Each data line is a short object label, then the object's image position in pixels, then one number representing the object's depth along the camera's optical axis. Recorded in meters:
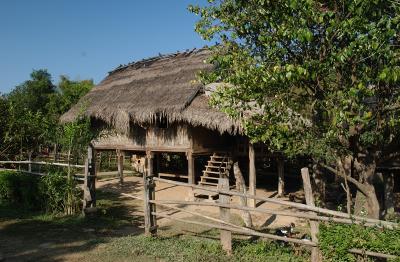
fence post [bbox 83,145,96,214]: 9.95
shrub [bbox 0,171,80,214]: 10.22
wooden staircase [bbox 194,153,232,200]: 13.12
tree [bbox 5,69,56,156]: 13.99
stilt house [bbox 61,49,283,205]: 12.84
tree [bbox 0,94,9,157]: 15.11
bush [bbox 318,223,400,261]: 4.95
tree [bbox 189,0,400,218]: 5.00
